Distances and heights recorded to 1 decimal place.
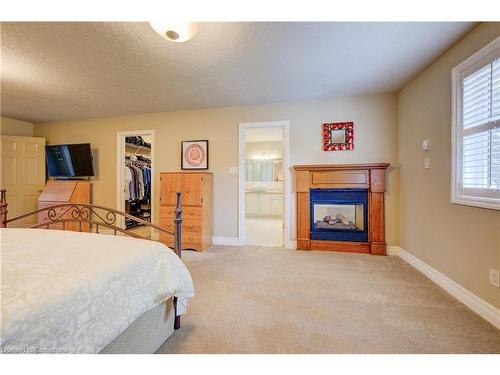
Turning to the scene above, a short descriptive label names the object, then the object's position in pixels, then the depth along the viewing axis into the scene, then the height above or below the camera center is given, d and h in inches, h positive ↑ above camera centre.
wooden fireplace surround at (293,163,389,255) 127.5 -2.6
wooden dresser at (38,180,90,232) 167.0 -7.7
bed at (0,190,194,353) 28.6 -17.3
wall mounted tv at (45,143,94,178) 172.1 +20.0
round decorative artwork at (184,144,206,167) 156.2 +21.9
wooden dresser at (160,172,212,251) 138.0 -12.6
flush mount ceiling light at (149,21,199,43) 65.6 +48.0
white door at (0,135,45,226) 164.7 +10.4
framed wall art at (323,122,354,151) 134.7 +30.7
